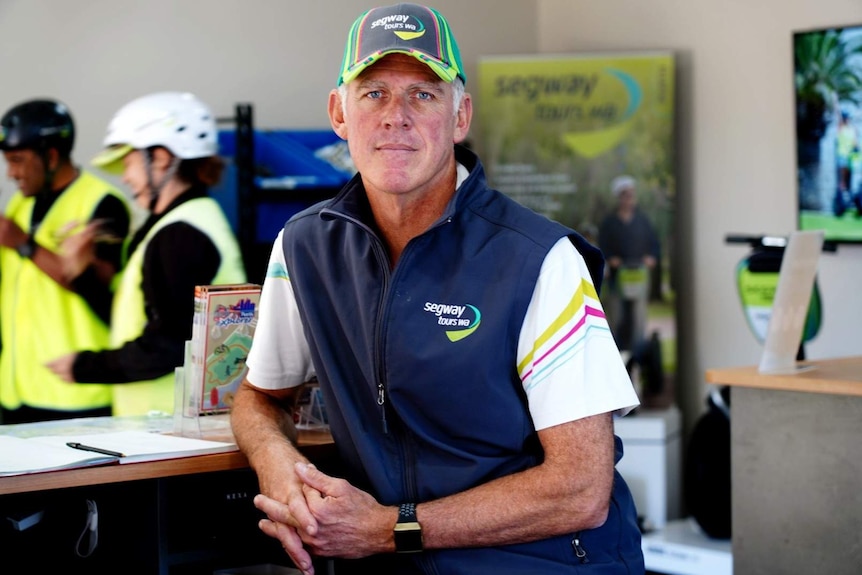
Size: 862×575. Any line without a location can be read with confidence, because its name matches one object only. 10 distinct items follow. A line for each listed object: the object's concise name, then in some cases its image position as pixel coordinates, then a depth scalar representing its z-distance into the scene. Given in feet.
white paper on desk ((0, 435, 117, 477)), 8.58
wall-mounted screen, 17.32
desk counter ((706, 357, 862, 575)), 11.20
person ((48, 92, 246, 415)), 13.03
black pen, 8.79
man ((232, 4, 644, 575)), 8.48
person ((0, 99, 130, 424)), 14.40
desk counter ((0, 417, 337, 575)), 9.02
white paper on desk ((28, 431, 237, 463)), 8.90
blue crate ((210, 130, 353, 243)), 16.52
